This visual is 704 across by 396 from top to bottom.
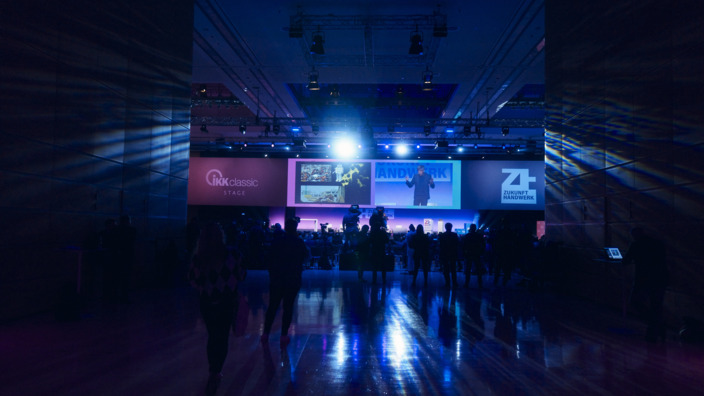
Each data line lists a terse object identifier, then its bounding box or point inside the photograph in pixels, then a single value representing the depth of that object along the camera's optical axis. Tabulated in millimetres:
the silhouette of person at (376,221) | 10945
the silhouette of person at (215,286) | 3453
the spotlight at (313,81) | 11172
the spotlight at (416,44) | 9070
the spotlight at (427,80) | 10797
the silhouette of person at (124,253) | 7473
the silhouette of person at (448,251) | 10602
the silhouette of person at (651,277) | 5297
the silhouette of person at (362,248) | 11695
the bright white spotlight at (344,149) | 20064
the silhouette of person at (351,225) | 13758
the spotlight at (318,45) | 9117
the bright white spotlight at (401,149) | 20236
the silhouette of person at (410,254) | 12797
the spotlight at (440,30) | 8750
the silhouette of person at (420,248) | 11047
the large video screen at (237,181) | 20422
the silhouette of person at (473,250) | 10625
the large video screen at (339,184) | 19906
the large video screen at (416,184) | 19844
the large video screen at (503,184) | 20094
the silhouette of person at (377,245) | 10750
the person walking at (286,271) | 4949
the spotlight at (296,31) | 9039
